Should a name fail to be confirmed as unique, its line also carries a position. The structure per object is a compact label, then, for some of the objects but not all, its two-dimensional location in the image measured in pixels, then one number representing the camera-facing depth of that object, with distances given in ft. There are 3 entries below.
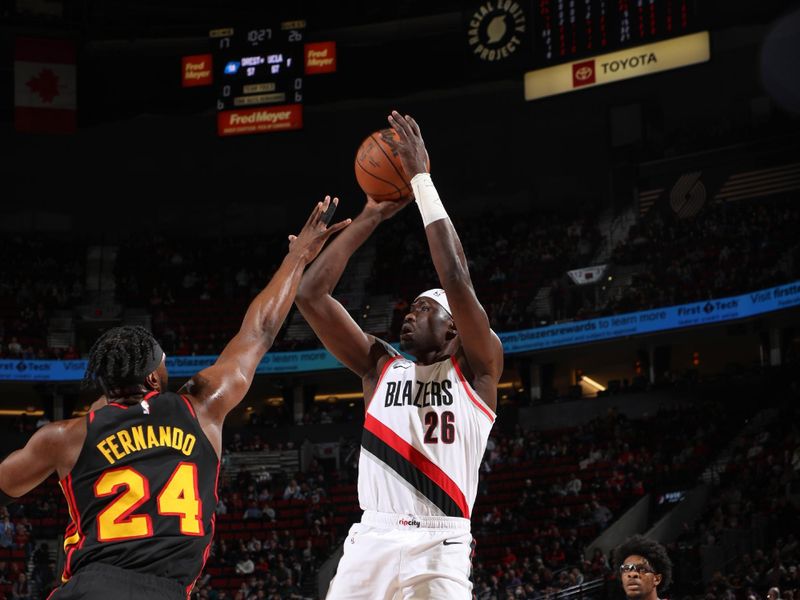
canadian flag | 97.35
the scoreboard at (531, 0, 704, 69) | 75.77
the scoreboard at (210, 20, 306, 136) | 87.76
